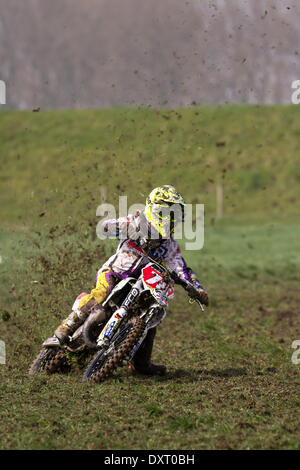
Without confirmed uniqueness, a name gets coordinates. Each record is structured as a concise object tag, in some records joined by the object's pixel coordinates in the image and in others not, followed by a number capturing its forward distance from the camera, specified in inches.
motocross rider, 701.9
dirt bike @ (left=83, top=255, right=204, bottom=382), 667.4
